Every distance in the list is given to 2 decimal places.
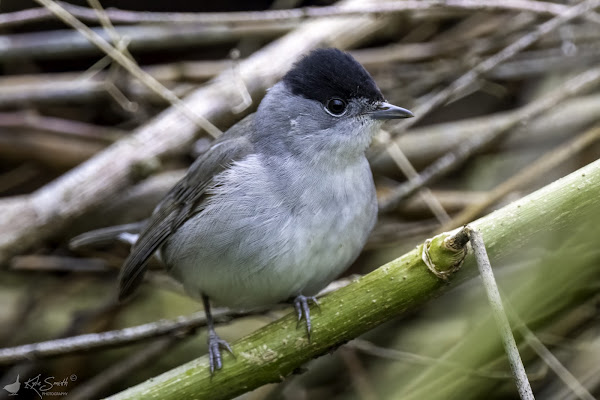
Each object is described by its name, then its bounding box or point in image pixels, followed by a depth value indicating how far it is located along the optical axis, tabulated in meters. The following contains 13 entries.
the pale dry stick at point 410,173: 6.78
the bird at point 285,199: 4.97
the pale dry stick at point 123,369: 6.52
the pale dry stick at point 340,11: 6.52
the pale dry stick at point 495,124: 7.84
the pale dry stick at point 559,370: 4.75
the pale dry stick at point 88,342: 5.14
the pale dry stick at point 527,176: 6.46
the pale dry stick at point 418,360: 4.50
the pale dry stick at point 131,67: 6.31
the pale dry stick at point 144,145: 6.39
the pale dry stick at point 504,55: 6.70
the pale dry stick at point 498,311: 3.18
